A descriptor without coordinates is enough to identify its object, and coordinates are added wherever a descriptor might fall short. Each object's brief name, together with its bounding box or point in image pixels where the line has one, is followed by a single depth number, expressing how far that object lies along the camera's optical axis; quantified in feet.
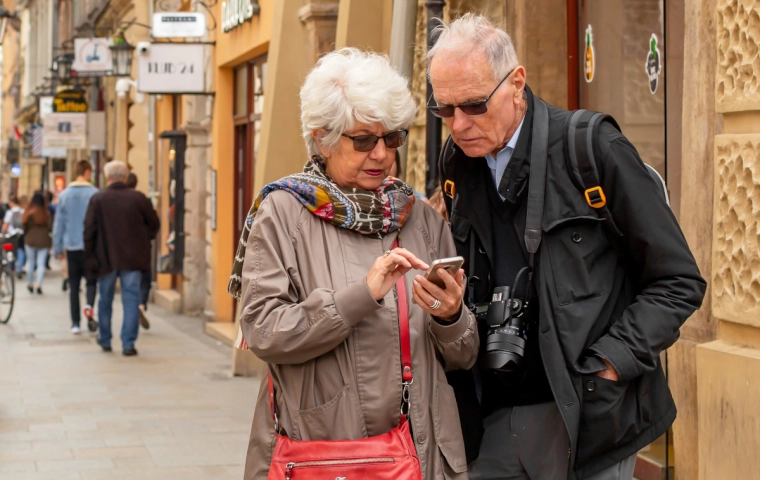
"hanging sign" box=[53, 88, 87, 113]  91.09
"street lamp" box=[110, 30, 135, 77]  66.49
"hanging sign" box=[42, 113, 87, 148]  88.99
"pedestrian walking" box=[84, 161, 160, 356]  41.06
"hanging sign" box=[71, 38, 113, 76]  73.97
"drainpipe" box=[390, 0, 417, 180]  22.40
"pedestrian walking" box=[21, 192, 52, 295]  71.05
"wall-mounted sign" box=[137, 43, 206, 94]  51.19
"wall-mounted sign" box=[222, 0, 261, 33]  43.62
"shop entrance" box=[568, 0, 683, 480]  19.62
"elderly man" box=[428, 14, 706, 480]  9.54
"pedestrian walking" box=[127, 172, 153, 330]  44.24
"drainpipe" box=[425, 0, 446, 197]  22.49
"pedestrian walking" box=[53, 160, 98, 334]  46.52
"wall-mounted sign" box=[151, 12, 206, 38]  51.65
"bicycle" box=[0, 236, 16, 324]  53.11
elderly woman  9.29
